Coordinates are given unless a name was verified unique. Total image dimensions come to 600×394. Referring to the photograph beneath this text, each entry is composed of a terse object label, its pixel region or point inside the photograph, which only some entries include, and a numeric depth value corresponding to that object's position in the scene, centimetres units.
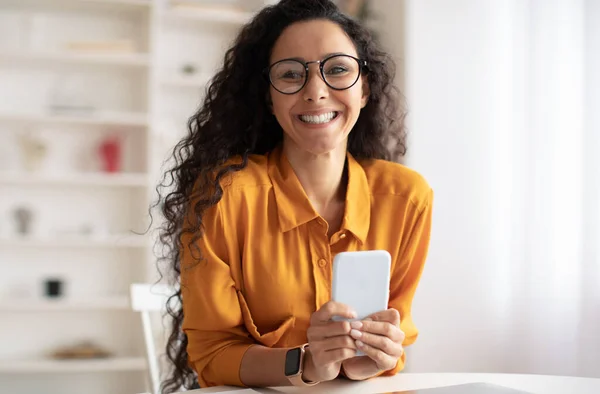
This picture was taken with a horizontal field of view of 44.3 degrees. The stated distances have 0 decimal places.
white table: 125
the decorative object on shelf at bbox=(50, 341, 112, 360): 413
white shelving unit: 418
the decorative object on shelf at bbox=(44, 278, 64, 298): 414
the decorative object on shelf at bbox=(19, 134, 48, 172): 416
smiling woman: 139
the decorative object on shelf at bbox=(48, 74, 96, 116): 419
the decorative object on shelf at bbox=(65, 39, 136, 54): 416
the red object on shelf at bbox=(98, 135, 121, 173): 424
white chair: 197
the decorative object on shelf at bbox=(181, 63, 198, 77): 433
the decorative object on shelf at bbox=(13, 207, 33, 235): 415
